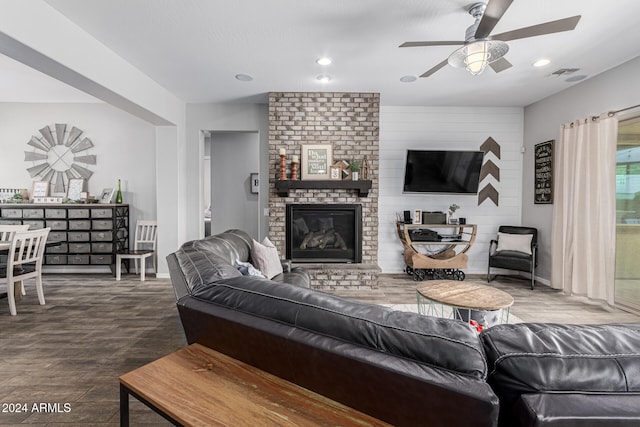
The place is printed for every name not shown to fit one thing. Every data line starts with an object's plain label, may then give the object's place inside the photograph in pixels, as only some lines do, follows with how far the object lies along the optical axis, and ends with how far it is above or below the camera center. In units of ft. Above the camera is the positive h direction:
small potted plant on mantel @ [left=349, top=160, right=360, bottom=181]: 14.60 +1.79
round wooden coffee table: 7.73 -2.35
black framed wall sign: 14.92 +1.77
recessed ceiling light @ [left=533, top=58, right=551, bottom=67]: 11.26 +5.33
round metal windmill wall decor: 17.06 +2.73
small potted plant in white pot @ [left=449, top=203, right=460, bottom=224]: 16.38 -0.22
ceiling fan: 6.73 +4.10
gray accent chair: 14.49 -2.30
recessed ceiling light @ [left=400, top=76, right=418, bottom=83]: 12.82 +5.36
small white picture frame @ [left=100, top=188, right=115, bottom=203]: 16.89 +0.60
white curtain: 11.71 -0.05
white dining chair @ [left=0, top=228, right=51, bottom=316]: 10.53 -1.92
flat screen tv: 15.84 +1.88
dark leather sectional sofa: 2.40 -1.37
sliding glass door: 11.51 -0.23
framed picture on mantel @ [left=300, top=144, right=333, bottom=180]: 14.98 +2.26
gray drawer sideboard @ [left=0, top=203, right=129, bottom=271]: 15.49 -1.01
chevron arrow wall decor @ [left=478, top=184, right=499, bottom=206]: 17.02 +0.76
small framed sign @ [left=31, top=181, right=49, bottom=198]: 16.80 +0.90
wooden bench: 2.99 -2.01
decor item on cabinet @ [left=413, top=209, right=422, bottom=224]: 16.15 -0.48
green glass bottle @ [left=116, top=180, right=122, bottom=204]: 16.80 +0.49
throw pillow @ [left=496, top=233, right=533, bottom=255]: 15.26 -1.69
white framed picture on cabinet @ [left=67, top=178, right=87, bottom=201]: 16.90 +0.91
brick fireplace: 14.92 +3.46
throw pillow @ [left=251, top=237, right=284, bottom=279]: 9.87 -1.70
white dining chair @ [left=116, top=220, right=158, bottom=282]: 16.62 -1.77
